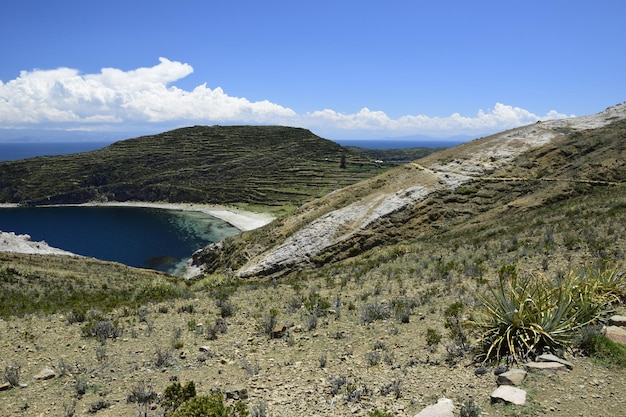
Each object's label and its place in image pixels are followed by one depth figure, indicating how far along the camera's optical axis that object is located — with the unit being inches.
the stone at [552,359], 305.0
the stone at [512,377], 294.2
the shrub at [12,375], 394.8
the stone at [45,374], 411.2
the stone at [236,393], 345.4
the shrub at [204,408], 265.9
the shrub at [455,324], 401.7
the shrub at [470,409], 260.5
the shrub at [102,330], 537.3
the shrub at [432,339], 412.2
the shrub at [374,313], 522.9
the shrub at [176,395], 321.4
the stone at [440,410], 263.4
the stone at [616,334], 333.7
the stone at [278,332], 507.0
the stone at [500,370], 316.5
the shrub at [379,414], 261.0
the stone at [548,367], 302.7
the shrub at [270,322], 514.8
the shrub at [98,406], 346.3
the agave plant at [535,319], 340.5
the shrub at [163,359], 436.5
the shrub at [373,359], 387.2
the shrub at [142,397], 346.3
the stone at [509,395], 270.2
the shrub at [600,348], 307.9
